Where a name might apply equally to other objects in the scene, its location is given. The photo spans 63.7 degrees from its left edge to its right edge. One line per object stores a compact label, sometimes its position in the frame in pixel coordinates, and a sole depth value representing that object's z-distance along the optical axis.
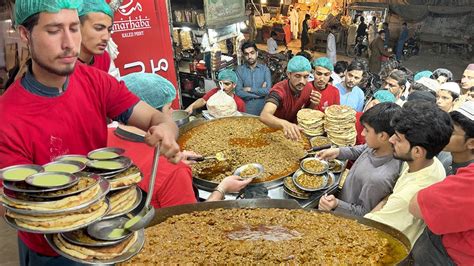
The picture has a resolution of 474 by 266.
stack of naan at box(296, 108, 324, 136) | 4.54
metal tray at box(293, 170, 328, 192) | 3.40
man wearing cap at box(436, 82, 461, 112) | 5.31
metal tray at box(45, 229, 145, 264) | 1.44
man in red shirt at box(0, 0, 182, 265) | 1.60
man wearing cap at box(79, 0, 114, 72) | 2.90
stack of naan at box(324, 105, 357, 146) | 4.29
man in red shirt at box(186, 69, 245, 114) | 6.11
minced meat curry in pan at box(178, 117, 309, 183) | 3.88
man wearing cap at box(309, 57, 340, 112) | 5.41
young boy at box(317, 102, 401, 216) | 3.12
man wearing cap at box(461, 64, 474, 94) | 6.29
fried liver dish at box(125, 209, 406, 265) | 2.09
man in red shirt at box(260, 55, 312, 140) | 4.79
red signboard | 5.61
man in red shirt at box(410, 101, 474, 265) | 2.26
